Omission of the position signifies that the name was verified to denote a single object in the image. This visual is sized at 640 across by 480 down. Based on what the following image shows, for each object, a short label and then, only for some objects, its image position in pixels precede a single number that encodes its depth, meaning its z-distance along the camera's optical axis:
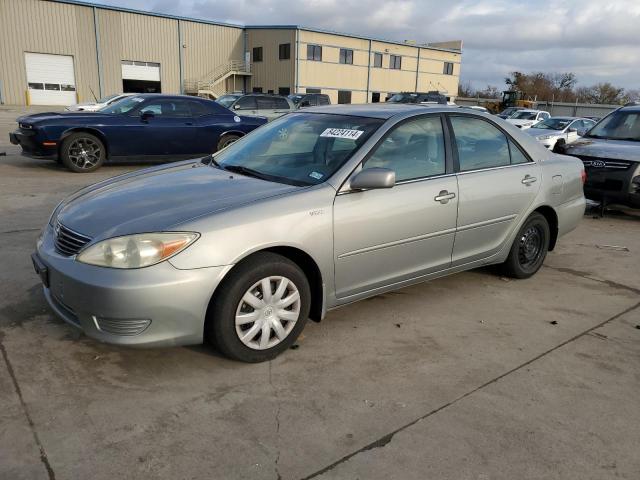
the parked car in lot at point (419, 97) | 28.66
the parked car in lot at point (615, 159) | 7.53
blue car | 9.71
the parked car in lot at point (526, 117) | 24.48
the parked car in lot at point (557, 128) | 16.02
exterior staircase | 45.06
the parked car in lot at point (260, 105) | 15.71
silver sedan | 2.92
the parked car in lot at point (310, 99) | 23.40
